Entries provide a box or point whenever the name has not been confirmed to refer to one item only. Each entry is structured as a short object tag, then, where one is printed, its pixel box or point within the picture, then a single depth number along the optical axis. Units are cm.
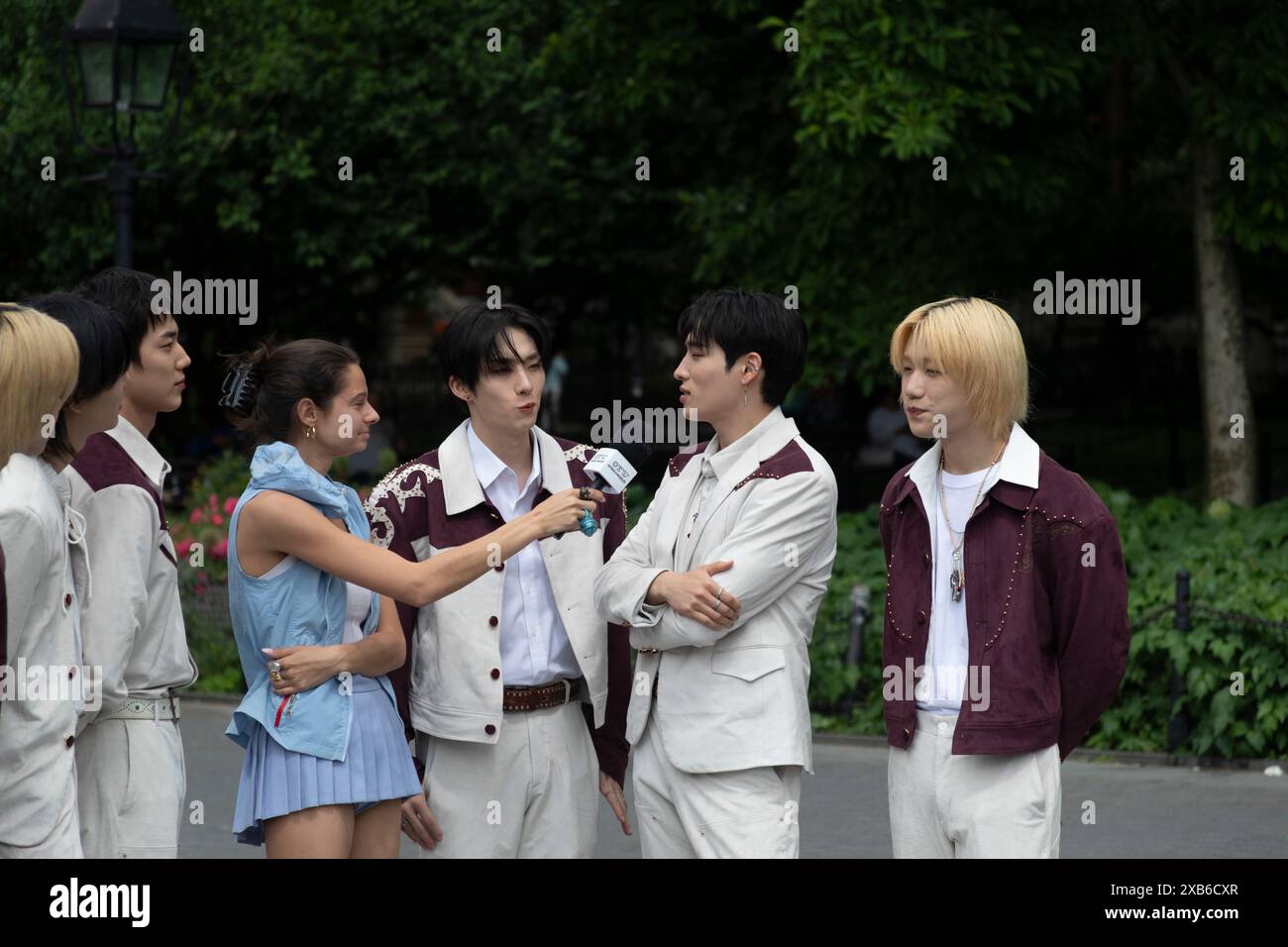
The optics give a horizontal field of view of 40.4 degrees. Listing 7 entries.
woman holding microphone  410
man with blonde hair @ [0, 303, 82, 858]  344
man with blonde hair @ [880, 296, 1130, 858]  397
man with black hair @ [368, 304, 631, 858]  443
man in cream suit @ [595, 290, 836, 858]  416
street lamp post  1083
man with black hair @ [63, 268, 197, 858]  407
